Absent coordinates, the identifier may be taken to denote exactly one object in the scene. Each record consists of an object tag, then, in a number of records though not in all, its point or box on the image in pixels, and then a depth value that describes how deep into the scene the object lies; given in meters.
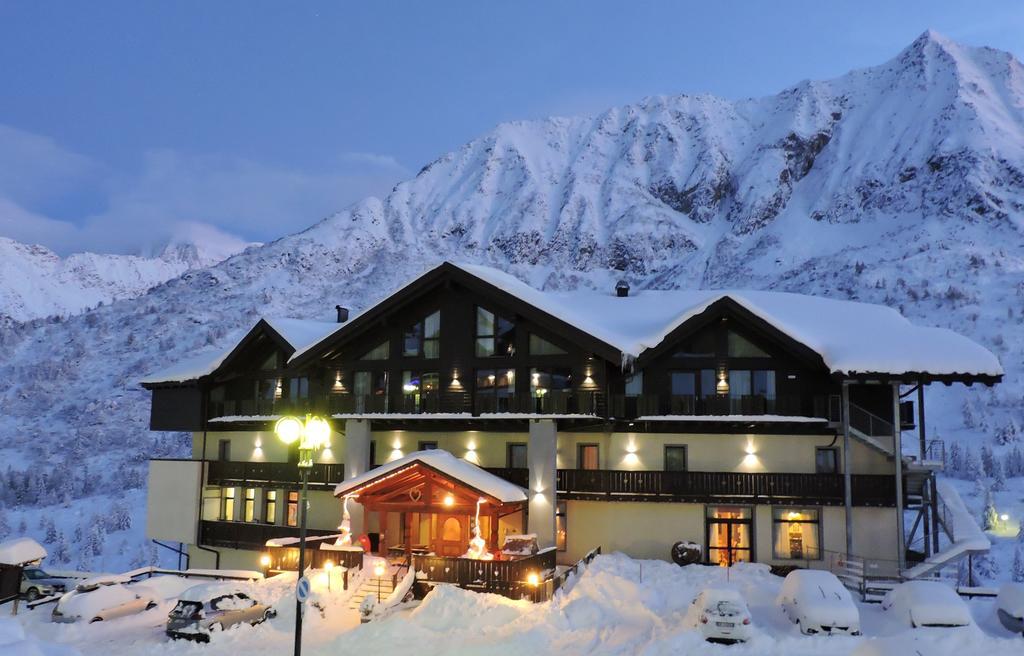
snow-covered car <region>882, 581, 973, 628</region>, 22.64
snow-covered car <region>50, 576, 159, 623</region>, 26.56
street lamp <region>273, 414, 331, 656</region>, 20.64
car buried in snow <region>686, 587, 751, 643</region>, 22.14
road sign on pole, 19.39
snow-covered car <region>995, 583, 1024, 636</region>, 23.35
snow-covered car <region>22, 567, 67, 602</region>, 32.25
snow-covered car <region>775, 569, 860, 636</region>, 22.56
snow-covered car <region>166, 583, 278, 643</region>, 24.44
